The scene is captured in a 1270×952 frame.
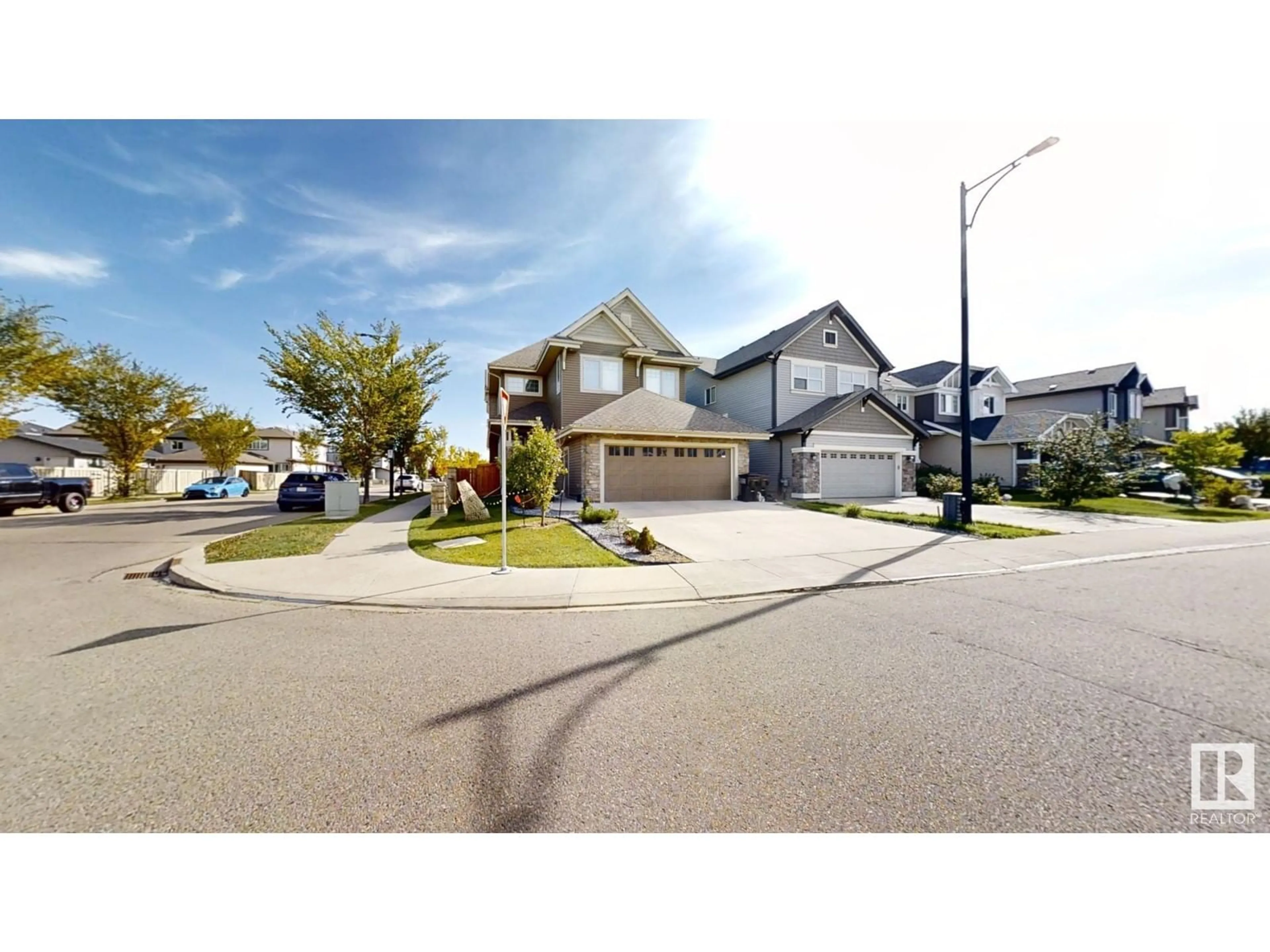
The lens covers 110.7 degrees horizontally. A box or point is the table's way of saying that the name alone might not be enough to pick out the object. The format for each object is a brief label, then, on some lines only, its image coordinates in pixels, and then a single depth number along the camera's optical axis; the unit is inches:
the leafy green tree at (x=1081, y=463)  658.8
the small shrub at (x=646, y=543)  341.1
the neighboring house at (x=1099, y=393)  1187.3
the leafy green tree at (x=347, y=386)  764.6
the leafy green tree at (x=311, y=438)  821.2
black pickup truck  653.3
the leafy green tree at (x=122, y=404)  970.7
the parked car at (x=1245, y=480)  826.8
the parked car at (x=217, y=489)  1047.6
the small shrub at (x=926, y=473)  842.8
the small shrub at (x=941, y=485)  778.2
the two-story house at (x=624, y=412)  634.8
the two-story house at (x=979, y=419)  932.0
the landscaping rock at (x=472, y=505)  520.1
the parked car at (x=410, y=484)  1168.8
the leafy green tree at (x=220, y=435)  1272.1
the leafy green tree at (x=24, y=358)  714.8
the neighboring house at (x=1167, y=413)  1457.9
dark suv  741.9
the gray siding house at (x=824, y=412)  749.9
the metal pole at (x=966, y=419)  466.9
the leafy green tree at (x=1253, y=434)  1274.6
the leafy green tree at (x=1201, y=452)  707.4
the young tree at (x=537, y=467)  458.6
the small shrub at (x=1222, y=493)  701.3
